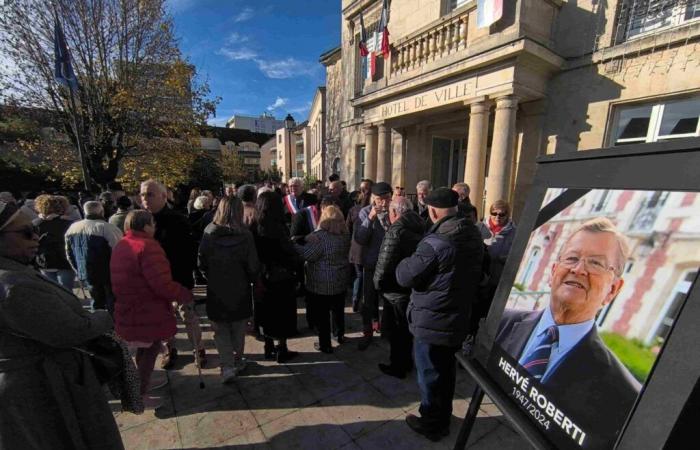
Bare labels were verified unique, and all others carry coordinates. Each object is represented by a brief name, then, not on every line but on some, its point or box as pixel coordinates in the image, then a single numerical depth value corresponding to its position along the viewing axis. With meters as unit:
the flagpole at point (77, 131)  8.36
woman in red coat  2.49
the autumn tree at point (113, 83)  8.66
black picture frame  0.85
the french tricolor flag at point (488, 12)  5.45
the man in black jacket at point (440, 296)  2.19
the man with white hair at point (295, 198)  5.67
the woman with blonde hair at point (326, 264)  3.44
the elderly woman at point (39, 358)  1.42
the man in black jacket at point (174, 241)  3.14
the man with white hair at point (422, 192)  4.71
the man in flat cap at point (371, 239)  3.77
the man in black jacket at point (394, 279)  2.82
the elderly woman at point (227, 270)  2.89
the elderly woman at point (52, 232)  3.78
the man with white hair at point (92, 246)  3.36
